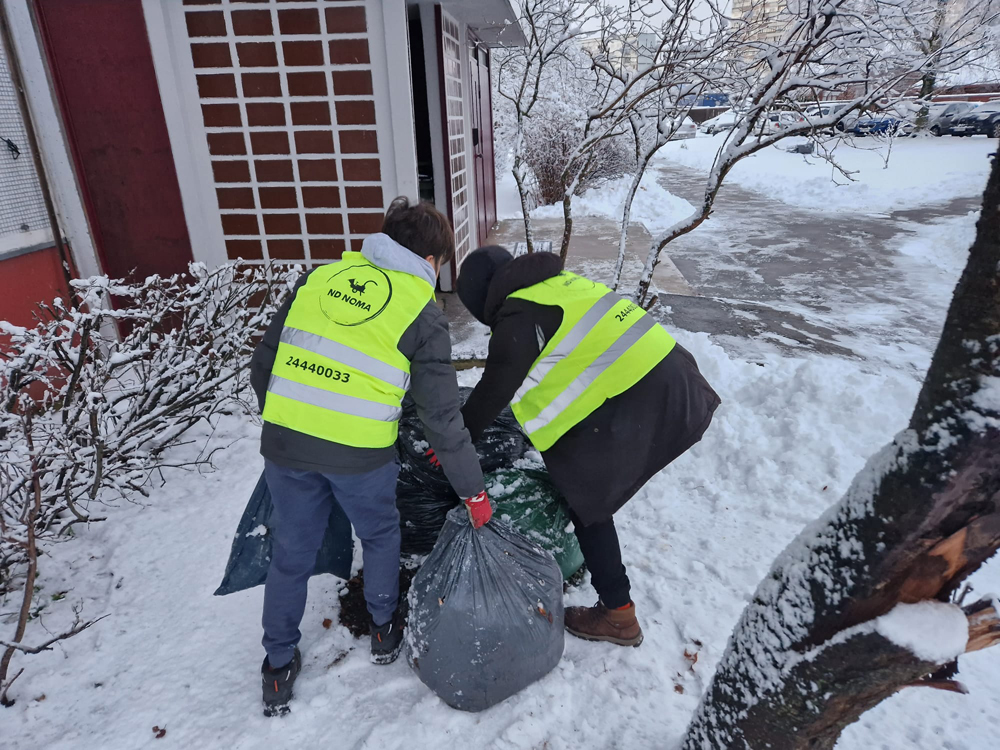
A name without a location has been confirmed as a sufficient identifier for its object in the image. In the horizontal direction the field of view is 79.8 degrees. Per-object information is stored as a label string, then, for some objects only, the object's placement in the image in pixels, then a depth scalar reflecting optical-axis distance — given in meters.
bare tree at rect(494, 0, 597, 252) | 5.02
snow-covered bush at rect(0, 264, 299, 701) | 2.10
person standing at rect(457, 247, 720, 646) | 1.85
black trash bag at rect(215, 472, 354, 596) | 2.08
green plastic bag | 2.22
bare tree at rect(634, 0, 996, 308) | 3.18
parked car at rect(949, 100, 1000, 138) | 19.52
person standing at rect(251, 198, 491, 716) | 1.65
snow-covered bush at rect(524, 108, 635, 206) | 12.27
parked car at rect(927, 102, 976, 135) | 20.41
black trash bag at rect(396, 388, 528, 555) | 2.28
